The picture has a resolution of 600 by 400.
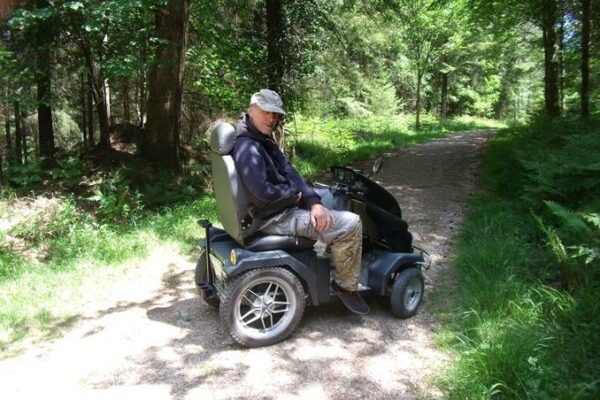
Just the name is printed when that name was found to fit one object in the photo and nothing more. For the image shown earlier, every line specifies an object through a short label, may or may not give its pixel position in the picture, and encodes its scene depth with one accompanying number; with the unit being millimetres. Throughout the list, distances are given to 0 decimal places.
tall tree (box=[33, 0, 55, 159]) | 8977
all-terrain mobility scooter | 3842
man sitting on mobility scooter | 3812
